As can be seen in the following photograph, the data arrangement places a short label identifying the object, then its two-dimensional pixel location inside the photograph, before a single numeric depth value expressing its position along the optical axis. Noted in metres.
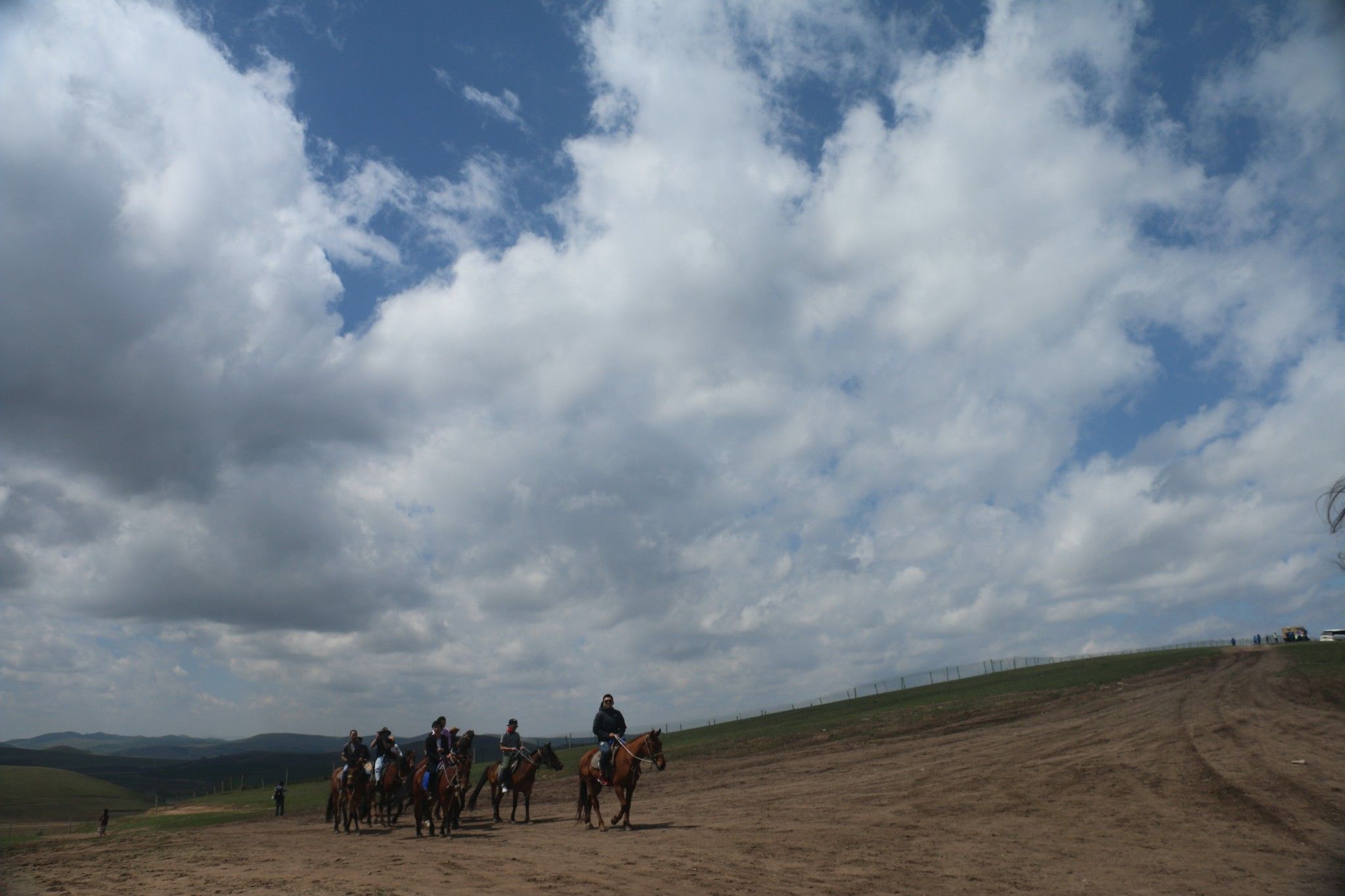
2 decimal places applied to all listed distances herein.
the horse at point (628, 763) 23.06
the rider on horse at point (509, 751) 28.81
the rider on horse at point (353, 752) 28.93
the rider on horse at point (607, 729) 24.20
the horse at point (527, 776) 27.70
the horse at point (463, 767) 24.91
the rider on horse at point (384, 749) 28.73
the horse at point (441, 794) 24.75
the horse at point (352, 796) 27.75
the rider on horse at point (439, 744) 25.33
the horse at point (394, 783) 29.11
